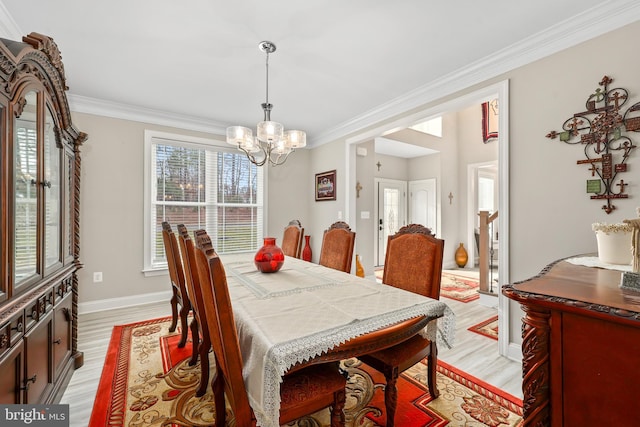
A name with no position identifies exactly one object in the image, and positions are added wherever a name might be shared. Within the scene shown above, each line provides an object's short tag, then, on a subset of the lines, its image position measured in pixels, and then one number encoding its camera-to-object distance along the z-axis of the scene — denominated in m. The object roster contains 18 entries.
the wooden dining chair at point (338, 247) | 2.54
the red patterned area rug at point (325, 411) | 1.59
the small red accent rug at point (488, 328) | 2.70
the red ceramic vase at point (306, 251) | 4.71
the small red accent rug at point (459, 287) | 3.93
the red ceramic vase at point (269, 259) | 2.09
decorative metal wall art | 1.79
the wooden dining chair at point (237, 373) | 1.00
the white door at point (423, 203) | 6.01
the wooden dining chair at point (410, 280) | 1.41
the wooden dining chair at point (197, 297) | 1.53
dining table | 1.00
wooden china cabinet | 1.17
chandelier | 2.30
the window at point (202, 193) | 3.74
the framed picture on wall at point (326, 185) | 4.44
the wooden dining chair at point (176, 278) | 2.22
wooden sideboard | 0.68
